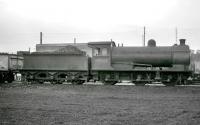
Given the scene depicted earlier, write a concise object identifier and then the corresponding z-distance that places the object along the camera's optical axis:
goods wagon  21.80
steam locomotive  19.03
